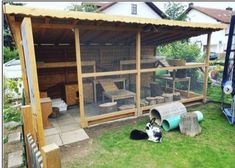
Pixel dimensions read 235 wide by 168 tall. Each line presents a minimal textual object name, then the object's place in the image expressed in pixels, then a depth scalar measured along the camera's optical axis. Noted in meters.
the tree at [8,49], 12.69
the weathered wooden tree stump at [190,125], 4.22
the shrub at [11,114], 5.71
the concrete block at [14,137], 4.37
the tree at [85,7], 15.80
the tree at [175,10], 20.50
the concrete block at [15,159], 3.36
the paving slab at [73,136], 4.06
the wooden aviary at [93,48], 3.30
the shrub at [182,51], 7.71
